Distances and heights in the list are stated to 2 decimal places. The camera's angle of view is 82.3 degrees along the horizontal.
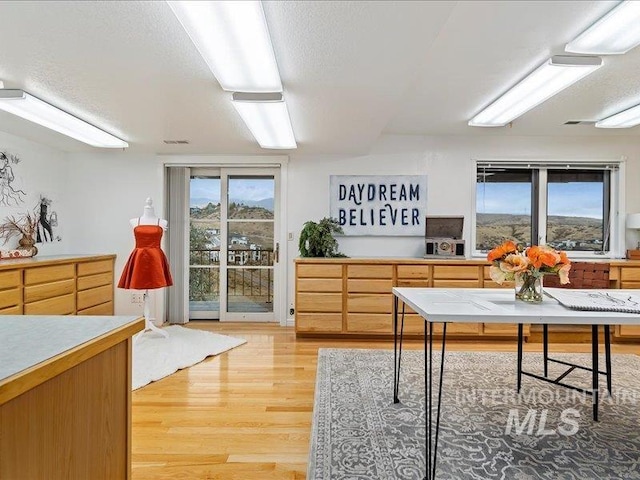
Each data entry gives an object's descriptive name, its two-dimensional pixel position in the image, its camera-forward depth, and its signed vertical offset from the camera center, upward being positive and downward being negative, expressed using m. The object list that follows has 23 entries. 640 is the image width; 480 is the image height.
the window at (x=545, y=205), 4.70 +0.45
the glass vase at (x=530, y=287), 2.14 -0.28
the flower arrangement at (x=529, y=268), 2.10 -0.16
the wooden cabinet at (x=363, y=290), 4.15 -0.61
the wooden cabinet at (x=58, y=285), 3.28 -0.54
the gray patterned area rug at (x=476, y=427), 1.82 -1.14
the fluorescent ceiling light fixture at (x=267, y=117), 2.56 +1.00
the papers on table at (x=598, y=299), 1.85 -0.34
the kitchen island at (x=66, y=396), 0.75 -0.40
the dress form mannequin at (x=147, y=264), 3.84 -0.31
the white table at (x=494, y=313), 1.72 -0.36
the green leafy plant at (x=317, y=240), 4.31 -0.04
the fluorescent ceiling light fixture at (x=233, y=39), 1.56 +0.97
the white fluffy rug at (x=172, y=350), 3.12 -1.16
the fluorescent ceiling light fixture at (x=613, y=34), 1.83 +1.16
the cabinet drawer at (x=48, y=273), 3.46 -0.41
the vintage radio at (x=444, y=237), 4.45 +0.02
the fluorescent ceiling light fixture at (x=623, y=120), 3.47 +1.22
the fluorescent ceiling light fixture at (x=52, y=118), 2.71 +1.02
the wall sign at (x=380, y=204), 4.70 +0.44
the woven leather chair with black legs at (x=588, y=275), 3.06 -0.30
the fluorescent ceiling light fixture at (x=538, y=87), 2.31 +1.16
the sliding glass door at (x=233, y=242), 5.09 -0.10
